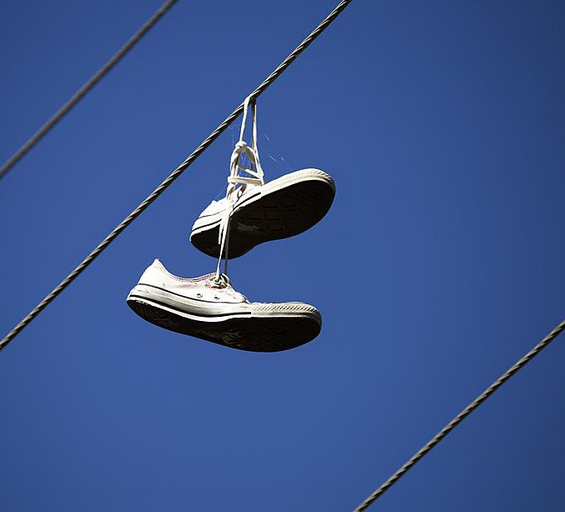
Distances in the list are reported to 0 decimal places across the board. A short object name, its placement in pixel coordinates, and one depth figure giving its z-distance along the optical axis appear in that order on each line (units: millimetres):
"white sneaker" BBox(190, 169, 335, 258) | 10536
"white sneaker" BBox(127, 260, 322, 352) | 10375
